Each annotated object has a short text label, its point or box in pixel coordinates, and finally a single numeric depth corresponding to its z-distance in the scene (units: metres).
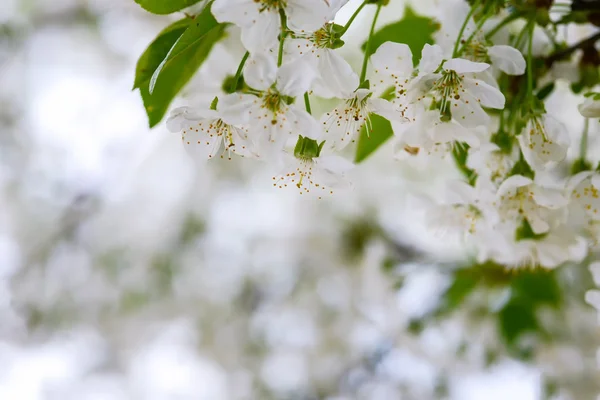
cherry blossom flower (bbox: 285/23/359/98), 0.50
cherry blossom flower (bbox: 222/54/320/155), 0.49
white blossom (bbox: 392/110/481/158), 0.52
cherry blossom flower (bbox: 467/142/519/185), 0.54
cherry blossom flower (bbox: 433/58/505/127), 0.52
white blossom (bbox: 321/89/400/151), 0.51
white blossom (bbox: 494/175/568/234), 0.53
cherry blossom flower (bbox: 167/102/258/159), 0.51
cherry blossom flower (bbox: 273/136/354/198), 0.52
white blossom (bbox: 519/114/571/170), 0.52
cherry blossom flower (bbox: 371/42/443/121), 0.51
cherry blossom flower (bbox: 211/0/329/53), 0.49
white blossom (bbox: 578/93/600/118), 0.52
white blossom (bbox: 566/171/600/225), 0.54
